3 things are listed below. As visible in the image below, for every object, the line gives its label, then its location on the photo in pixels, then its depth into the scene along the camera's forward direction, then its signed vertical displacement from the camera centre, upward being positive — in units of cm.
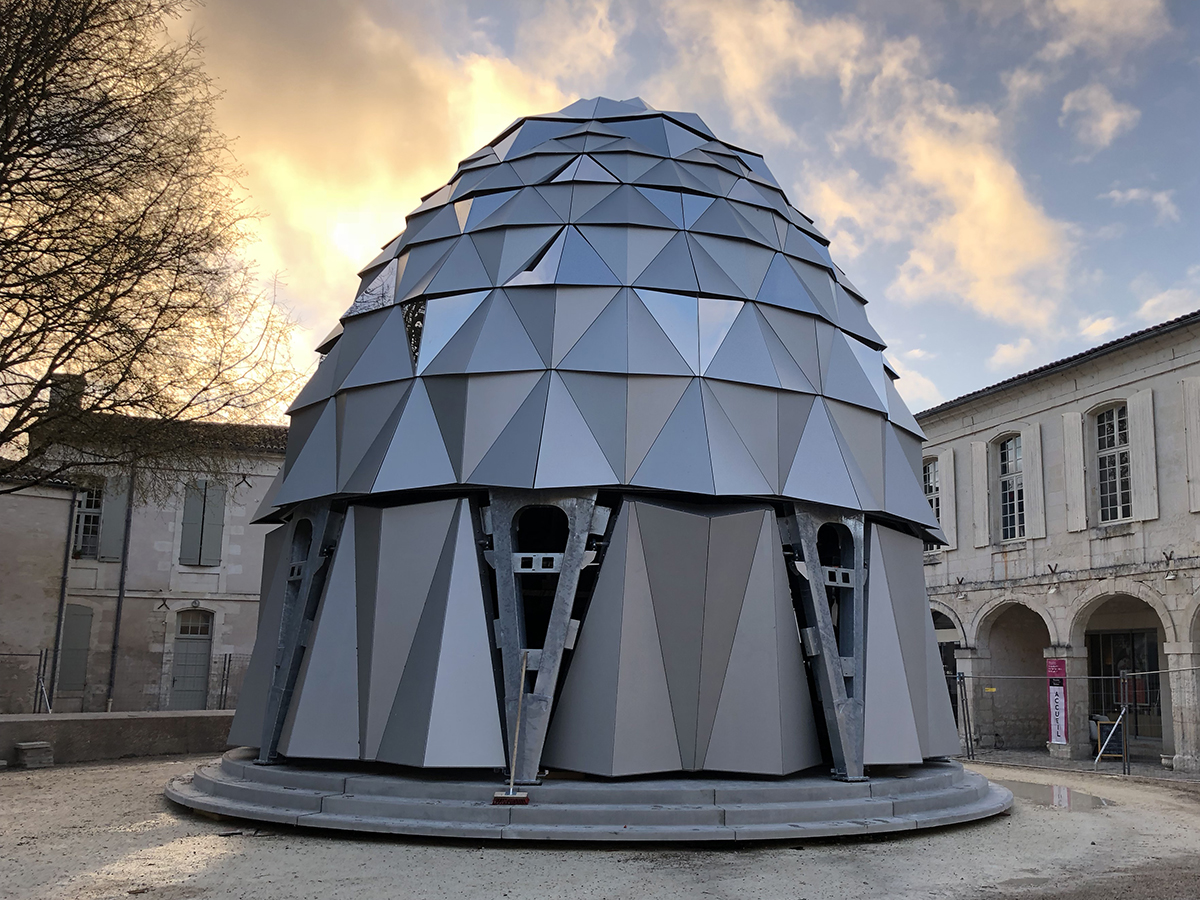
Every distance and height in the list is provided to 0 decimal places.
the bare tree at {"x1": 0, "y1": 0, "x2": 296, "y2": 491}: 1422 +549
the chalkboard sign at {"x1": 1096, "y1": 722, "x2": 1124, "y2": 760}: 2735 -313
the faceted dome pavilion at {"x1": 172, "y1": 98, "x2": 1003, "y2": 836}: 1331 +153
